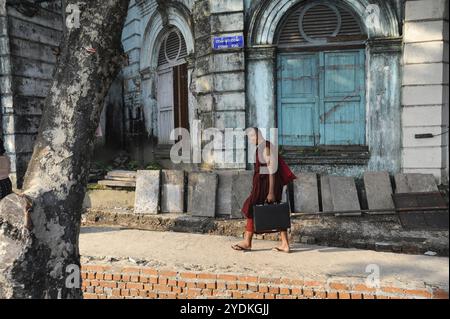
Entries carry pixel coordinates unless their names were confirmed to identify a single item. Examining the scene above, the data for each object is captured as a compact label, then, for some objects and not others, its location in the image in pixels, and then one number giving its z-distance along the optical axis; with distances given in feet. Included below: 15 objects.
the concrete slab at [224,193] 21.15
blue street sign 23.35
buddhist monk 16.26
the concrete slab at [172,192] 21.88
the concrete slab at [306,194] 20.77
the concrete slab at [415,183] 20.49
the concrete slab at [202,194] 20.95
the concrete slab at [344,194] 20.16
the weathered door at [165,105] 29.99
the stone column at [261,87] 23.49
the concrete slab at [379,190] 20.17
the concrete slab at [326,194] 20.47
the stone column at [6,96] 26.22
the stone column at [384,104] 22.06
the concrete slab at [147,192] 21.72
